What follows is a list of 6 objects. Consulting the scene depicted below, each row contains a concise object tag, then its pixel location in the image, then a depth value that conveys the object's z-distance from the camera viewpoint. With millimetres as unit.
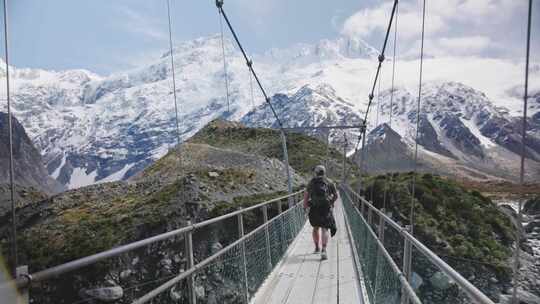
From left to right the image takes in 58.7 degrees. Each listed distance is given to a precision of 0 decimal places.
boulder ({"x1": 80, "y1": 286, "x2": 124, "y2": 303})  14985
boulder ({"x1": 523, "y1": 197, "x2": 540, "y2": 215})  66125
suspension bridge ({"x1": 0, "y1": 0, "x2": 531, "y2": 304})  2227
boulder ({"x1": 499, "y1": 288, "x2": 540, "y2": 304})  27125
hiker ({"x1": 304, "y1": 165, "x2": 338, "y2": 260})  7191
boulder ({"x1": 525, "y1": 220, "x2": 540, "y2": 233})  57044
